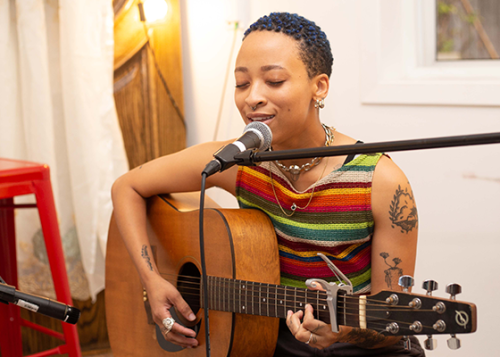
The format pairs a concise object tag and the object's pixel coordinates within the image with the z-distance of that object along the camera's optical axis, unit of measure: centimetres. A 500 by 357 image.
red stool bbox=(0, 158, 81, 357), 140
